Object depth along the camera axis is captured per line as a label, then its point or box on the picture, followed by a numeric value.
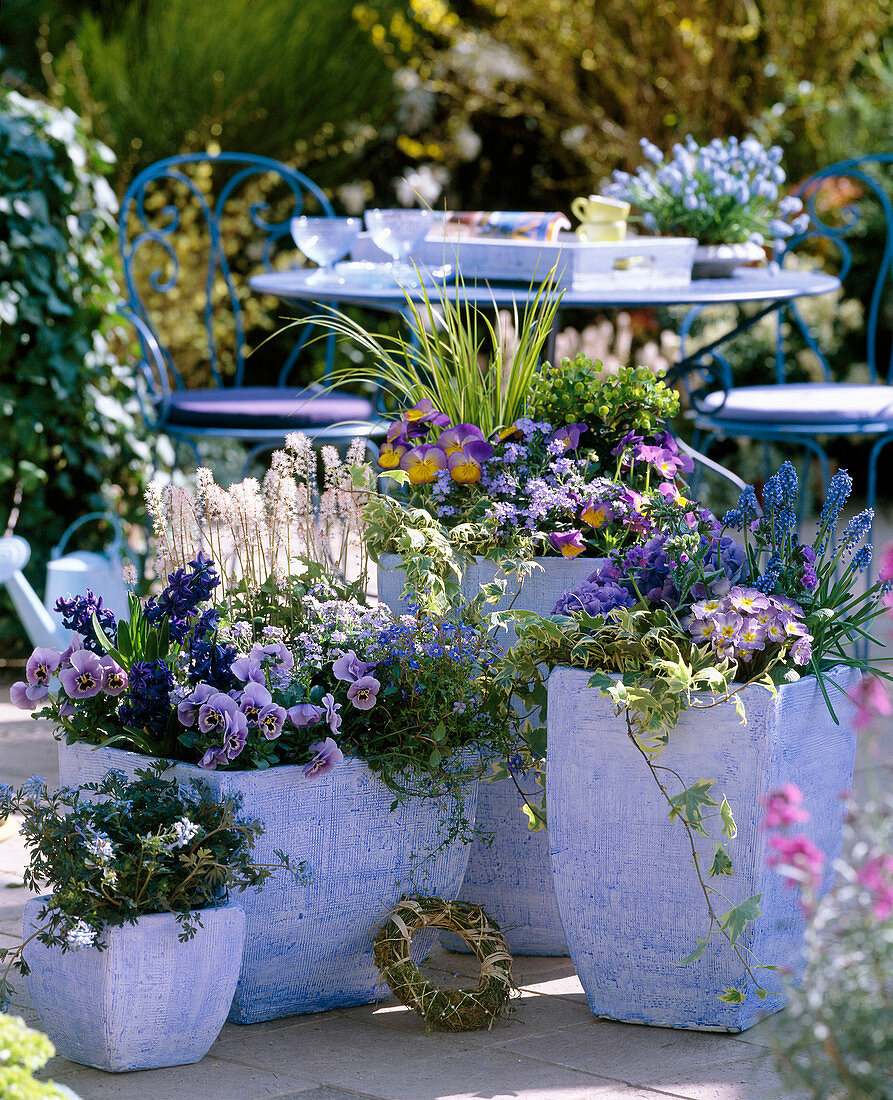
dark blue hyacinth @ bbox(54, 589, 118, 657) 3.88
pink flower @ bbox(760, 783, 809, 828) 2.08
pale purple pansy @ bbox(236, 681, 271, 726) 3.72
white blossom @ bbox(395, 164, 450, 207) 12.38
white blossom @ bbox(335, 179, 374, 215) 12.53
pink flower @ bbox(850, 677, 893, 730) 2.15
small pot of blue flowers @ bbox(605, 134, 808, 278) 6.71
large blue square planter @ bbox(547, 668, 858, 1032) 3.70
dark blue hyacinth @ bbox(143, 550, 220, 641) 3.86
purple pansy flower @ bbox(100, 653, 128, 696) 3.83
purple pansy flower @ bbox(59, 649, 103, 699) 3.82
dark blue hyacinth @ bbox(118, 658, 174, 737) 3.73
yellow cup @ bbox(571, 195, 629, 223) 6.25
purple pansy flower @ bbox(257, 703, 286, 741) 3.71
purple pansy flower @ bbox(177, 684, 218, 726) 3.72
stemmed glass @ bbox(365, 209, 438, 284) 6.06
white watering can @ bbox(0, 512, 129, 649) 5.58
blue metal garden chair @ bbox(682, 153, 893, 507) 7.24
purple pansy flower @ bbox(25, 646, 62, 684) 3.88
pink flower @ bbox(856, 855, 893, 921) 2.05
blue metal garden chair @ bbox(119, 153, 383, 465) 7.33
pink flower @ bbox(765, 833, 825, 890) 2.05
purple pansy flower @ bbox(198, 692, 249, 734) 3.65
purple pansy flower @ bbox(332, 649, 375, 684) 3.92
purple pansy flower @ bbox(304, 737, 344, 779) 3.79
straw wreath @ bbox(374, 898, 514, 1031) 3.92
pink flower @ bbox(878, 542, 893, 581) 2.39
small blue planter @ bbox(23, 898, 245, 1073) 3.46
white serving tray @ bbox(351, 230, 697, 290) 5.70
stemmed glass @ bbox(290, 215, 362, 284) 6.39
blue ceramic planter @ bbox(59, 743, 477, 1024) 3.82
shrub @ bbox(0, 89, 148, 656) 7.37
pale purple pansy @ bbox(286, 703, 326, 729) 3.80
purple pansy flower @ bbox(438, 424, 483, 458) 4.64
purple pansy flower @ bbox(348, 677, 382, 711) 3.87
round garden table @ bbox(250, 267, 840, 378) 5.49
